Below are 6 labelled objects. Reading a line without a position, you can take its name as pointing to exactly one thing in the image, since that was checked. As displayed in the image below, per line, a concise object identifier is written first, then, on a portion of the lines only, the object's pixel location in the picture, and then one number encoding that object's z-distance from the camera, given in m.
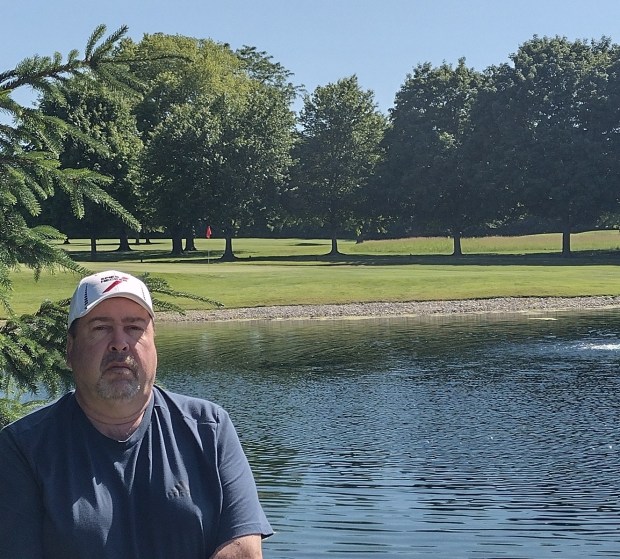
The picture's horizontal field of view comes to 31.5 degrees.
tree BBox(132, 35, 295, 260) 68.50
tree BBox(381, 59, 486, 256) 71.75
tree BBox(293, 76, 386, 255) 75.00
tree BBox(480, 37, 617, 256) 65.94
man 3.15
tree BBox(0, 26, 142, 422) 6.27
